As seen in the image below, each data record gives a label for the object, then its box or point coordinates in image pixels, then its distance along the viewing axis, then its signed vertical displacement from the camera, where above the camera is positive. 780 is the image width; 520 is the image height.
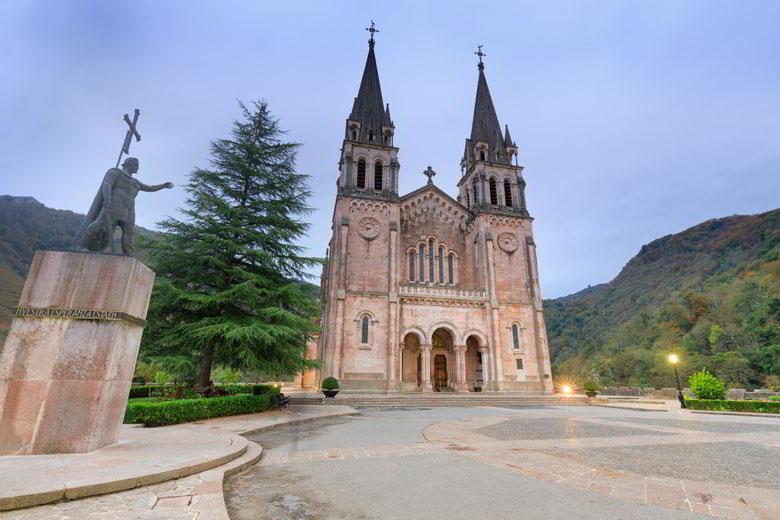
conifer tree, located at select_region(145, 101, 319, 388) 12.71 +3.76
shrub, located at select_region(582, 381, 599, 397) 24.17 -0.73
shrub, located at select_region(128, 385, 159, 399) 15.93 -0.96
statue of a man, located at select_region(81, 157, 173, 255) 6.96 +2.94
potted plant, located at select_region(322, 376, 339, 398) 20.77 -0.81
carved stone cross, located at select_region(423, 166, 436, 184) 32.12 +16.80
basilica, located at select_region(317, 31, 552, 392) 25.41 +6.88
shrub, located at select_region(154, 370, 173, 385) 19.29 -0.55
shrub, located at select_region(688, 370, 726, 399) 17.66 -0.31
